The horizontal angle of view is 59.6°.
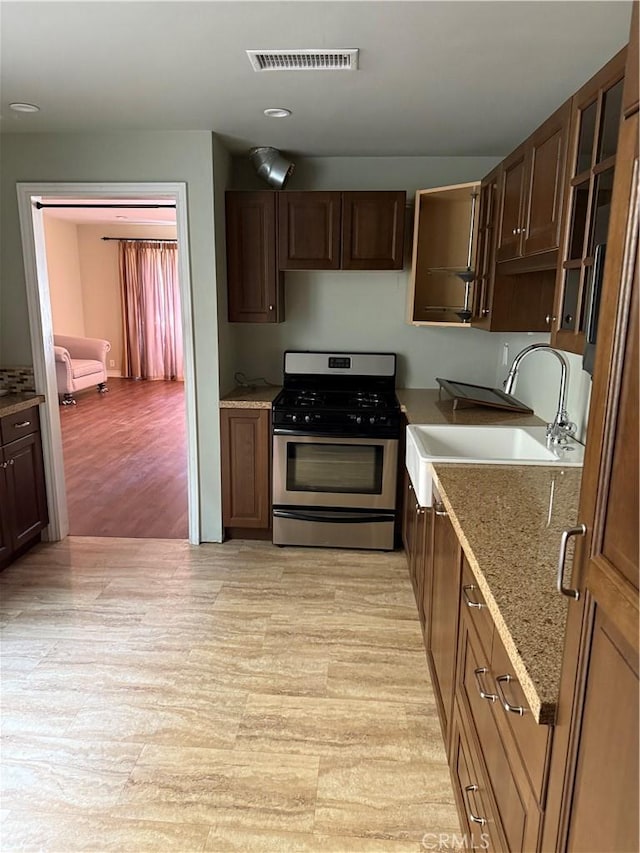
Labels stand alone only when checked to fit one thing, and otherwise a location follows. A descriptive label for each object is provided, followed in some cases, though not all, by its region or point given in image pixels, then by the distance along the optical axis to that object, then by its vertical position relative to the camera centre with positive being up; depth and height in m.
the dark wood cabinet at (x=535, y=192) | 1.91 +0.49
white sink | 2.52 -0.59
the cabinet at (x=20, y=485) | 3.09 -0.99
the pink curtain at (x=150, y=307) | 9.14 +0.10
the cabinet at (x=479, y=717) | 1.03 -0.93
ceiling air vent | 2.02 +0.93
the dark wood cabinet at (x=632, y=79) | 0.66 +0.28
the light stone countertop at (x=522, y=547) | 0.99 -0.57
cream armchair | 7.41 -0.72
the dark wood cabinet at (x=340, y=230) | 3.36 +0.51
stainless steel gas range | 3.30 -0.92
